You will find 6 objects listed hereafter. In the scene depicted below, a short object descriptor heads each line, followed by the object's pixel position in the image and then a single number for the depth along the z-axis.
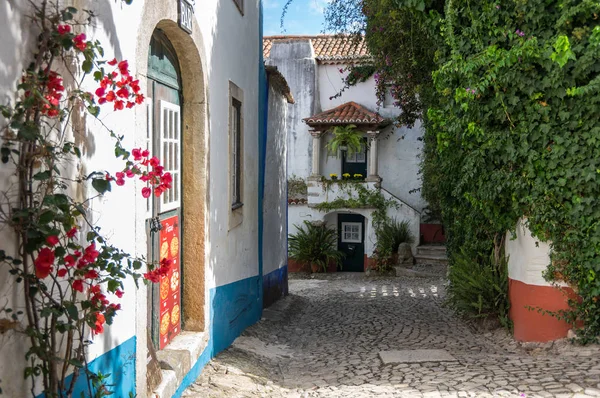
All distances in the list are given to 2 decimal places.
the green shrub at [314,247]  19.22
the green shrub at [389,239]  18.83
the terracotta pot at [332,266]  20.20
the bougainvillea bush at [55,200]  2.62
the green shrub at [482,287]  7.89
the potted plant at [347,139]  20.17
